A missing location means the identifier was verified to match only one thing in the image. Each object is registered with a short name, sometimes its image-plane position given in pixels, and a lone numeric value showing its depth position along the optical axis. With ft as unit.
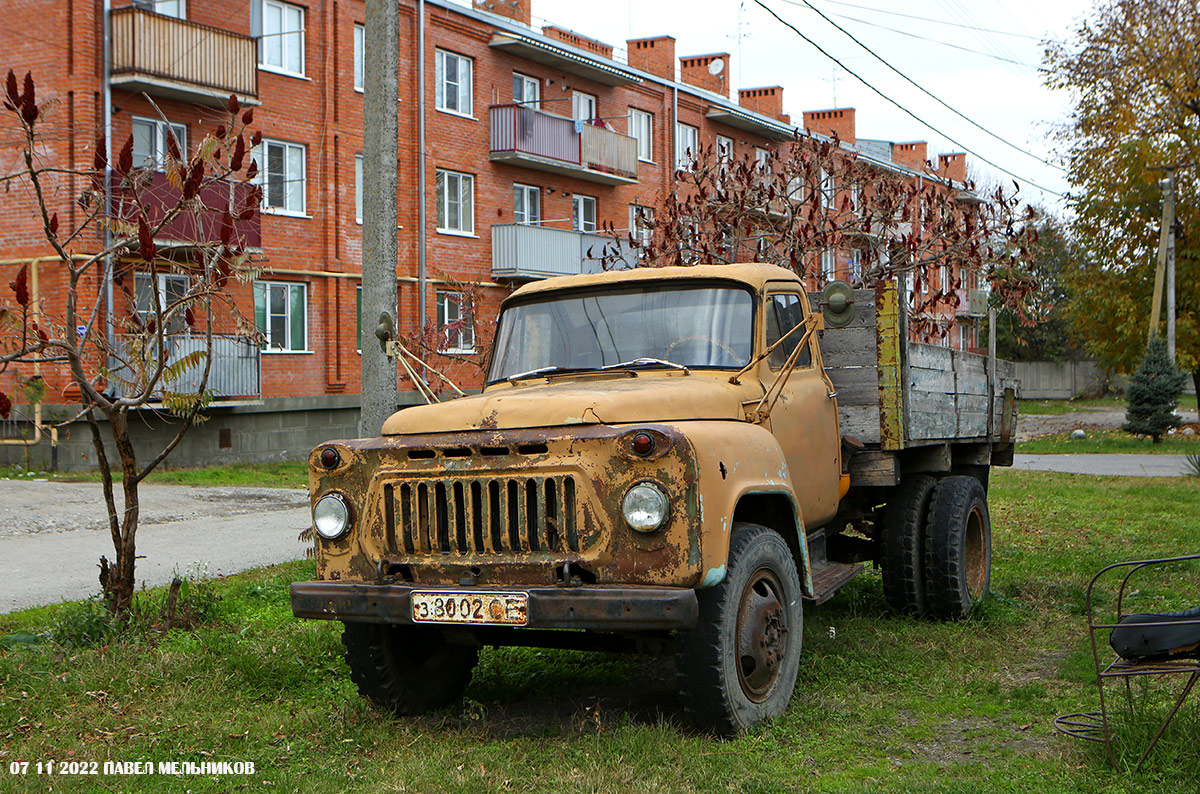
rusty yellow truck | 16.02
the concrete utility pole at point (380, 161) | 27.68
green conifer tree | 92.89
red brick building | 70.08
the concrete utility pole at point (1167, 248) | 101.65
